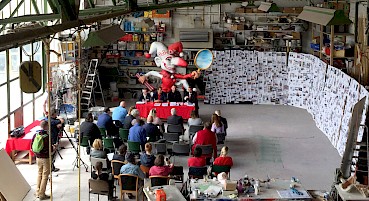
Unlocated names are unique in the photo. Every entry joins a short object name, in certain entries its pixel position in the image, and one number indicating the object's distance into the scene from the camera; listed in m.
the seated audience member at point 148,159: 11.25
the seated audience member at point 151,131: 13.14
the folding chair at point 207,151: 12.45
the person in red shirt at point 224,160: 11.04
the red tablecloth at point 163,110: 16.83
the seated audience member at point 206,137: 12.72
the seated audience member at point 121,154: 11.18
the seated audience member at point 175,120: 14.61
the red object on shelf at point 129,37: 20.77
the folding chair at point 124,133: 14.01
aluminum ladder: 18.80
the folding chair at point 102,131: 14.00
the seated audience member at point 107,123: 13.95
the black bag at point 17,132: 13.36
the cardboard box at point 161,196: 8.84
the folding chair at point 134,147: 12.84
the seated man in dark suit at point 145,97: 17.14
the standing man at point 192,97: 17.19
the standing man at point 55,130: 12.52
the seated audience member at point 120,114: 15.04
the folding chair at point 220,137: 13.83
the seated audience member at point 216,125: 13.95
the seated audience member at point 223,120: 14.45
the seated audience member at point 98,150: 11.59
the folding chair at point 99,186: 10.52
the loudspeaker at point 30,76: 5.93
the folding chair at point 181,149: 12.80
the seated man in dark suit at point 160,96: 17.39
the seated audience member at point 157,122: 14.70
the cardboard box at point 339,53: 16.50
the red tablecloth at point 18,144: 13.21
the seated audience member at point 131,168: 10.55
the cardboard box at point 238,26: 20.55
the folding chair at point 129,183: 10.55
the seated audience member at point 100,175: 10.58
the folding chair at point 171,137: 13.75
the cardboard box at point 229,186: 9.24
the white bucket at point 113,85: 20.91
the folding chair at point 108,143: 13.11
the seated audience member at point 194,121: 14.59
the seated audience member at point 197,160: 11.15
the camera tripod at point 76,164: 13.05
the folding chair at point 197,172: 11.05
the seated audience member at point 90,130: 13.09
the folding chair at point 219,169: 11.05
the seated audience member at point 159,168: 10.52
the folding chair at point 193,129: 14.27
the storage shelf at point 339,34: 16.74
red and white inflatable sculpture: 17.92
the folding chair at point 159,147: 12.85
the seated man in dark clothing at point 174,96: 17.36
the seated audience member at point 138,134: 12.99
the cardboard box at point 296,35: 20.52
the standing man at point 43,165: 11.15
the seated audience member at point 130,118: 14.13
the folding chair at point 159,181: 10.46
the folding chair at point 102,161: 11.47
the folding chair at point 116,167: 11.10
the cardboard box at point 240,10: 20.72
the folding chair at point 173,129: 14.45
